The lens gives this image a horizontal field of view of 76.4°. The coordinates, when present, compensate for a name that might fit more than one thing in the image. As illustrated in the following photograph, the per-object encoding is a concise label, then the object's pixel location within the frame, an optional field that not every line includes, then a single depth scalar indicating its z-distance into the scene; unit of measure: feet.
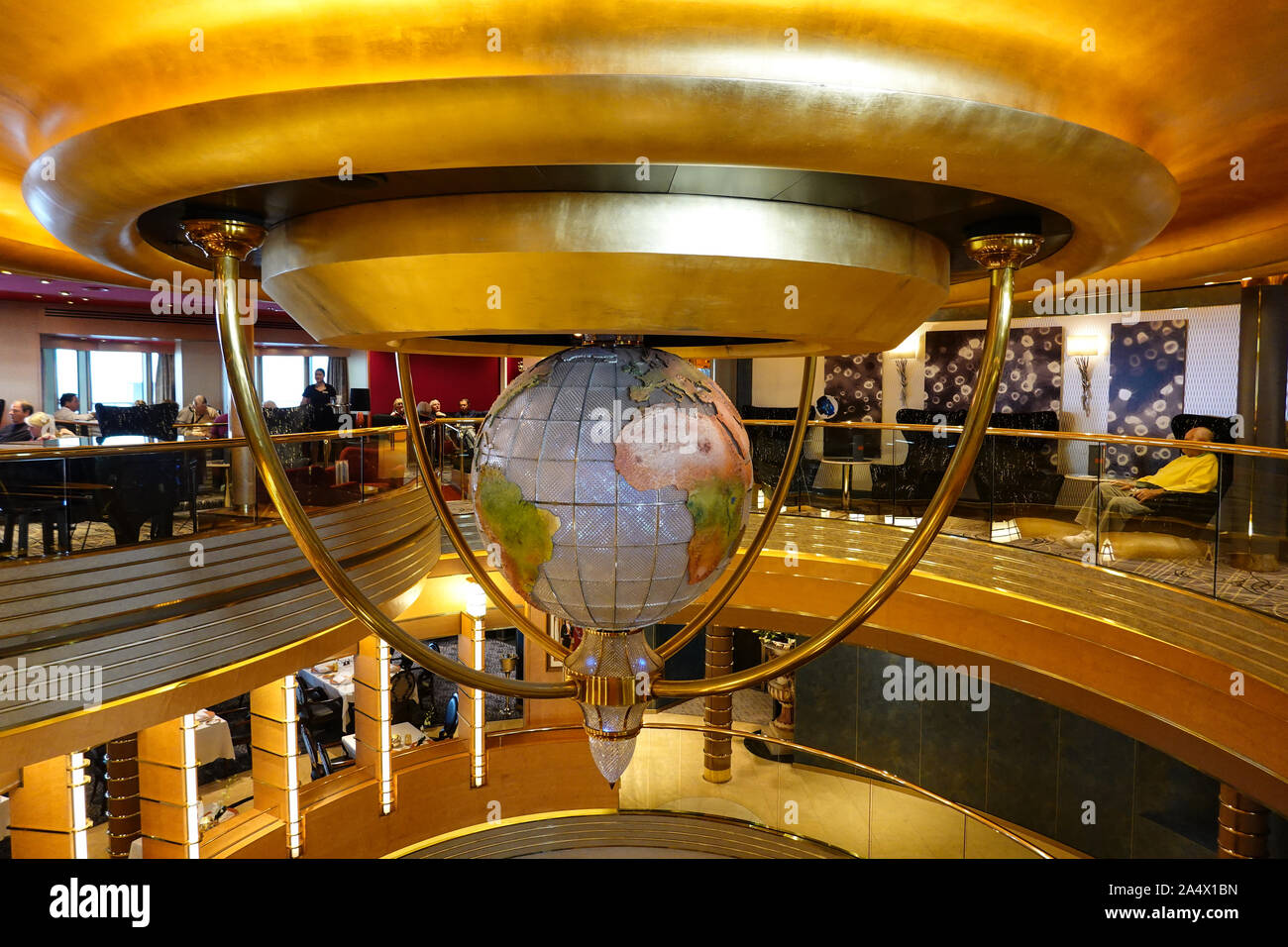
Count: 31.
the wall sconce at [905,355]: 48.10
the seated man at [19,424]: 27.02
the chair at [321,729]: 40.45
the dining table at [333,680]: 44.39
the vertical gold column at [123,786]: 26.45
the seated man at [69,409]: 35.51
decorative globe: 5.26
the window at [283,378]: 73.97
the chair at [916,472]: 27.91
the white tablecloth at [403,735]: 42.06
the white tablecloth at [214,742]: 35.96
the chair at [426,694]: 46.55
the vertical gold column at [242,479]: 19.67
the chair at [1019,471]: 25.00
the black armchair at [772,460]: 30.22
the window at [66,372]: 59.21
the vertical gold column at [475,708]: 30.71
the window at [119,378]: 62.28
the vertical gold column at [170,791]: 23.66
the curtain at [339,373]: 79.10
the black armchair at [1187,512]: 18.79
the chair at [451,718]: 42.88
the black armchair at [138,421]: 31.27
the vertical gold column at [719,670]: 27.55
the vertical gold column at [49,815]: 20.21
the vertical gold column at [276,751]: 27.14
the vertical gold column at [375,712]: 32.24
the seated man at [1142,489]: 19.60
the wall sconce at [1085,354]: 42.39
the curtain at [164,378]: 66.18
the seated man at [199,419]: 37.61
